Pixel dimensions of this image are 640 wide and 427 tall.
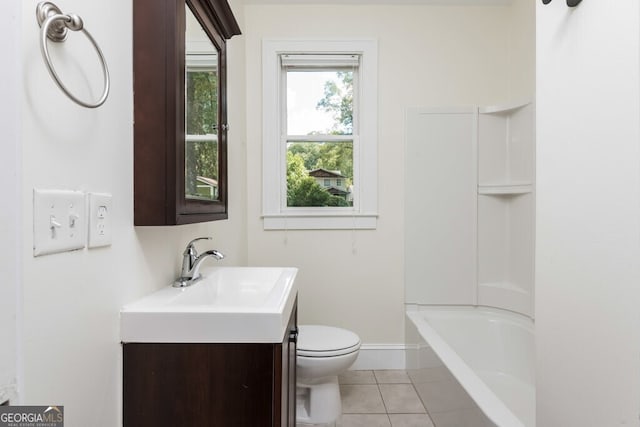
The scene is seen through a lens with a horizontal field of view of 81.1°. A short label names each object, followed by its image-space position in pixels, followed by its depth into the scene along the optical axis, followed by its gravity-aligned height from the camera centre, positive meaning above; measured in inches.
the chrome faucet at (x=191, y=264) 51.6 -7.2
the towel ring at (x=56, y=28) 24.7 +13.4
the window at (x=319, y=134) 99.3 +21.4
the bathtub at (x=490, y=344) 81.9 -31.9
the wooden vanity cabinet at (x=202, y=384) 36.7 -16.8
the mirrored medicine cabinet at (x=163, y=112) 40.3 +11.3
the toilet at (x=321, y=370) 71.4 -30.2
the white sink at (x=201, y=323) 36.9 -10.9
